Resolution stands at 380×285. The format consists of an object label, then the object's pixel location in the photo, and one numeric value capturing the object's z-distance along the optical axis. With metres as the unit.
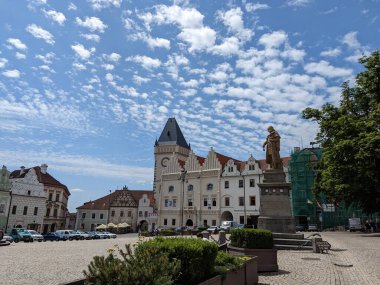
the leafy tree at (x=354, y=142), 25.66
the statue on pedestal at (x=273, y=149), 20.53
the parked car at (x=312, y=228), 47.40
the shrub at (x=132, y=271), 4.66
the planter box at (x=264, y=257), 10.80
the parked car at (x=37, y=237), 36.38
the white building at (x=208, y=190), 57.34
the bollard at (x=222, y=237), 17.40
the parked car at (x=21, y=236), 35.88
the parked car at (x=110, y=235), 46.45
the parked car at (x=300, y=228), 47.82
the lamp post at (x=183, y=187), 62.10
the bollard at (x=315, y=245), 16.53
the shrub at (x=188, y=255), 6.01
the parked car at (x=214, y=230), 45.40
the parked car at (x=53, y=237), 39.61
